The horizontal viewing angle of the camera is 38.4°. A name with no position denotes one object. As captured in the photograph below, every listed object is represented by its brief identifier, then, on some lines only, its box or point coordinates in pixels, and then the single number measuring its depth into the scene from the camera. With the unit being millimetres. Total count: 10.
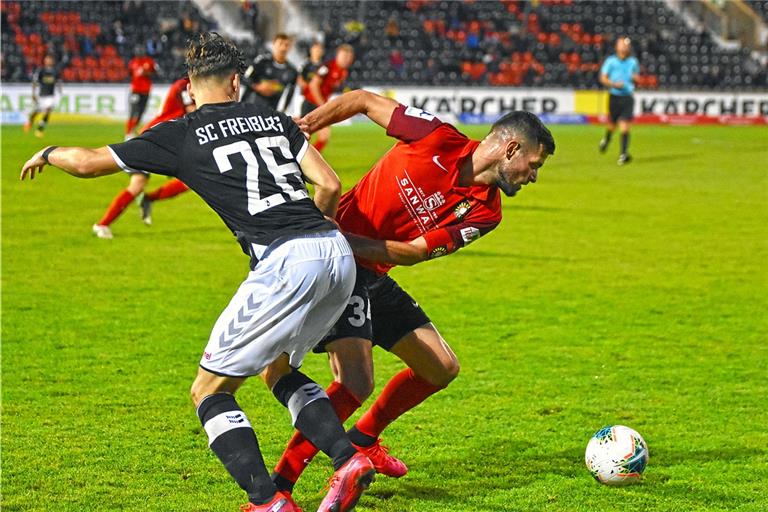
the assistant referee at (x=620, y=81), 23156
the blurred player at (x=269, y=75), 15312
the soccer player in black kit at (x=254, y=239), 4133
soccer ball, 5105
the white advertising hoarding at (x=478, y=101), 32469
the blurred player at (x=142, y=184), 12391
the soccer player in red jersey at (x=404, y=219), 4805
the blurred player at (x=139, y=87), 25128
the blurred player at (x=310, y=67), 18281
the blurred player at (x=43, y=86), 28730
